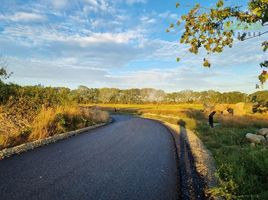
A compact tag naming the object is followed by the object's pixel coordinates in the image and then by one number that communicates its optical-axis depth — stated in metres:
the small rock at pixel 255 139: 9.87
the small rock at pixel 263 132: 12.62
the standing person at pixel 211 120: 16.52
